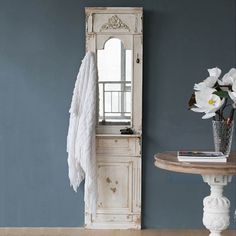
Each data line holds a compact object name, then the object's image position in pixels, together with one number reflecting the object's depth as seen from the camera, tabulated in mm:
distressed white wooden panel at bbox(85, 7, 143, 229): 4051
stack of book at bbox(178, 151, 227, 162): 2711
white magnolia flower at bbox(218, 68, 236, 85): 2840
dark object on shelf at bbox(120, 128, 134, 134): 4082
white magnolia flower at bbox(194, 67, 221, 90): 2867
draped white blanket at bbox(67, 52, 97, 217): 3930
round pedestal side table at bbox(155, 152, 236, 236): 2613
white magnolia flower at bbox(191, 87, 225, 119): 2811
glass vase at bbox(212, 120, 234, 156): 2852
